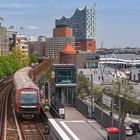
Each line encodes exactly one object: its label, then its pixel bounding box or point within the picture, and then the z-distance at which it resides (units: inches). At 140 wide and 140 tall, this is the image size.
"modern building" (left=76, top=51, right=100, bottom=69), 7343.0
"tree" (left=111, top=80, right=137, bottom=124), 1905.0
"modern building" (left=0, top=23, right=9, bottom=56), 7379.9
